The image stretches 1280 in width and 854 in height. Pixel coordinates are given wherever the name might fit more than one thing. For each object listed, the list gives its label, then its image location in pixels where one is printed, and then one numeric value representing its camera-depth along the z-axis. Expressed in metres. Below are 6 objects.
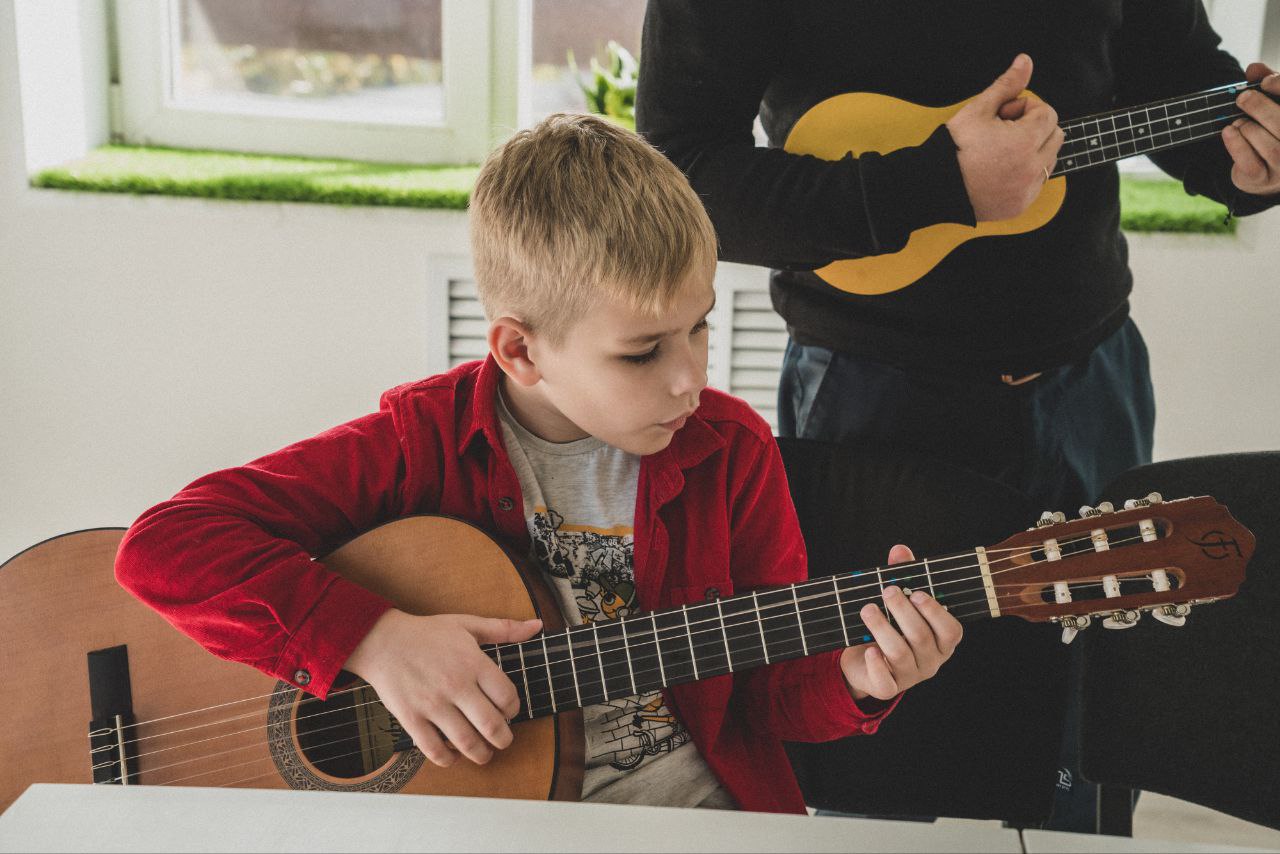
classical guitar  0.85
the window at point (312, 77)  2.37
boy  1.00
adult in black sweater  1.16
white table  0.63
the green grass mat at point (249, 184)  2.07
